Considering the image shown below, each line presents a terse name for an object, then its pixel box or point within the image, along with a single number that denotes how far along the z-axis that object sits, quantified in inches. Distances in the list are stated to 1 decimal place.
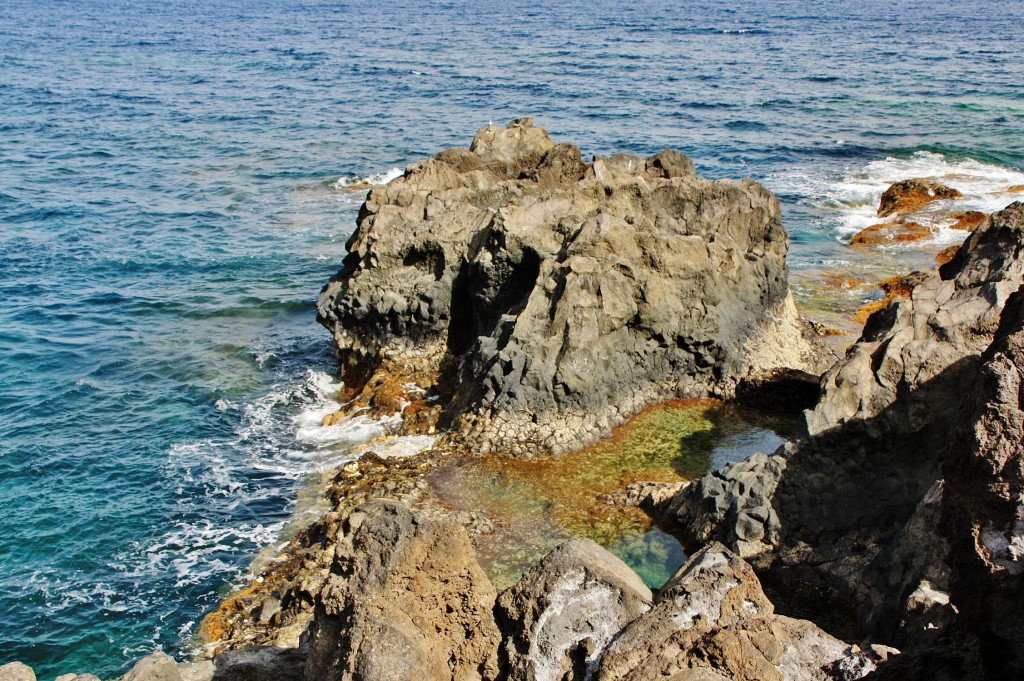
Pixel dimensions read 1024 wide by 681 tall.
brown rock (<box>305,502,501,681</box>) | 303.6
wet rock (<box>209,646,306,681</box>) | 349.4
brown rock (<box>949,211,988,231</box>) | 1286.9
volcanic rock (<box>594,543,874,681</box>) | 279.6
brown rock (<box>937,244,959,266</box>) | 1147.9
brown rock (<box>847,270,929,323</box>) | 963.3
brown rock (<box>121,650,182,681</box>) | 323.0
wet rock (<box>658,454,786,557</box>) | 501.7
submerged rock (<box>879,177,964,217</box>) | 1392.7
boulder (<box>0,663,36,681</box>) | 323.3
